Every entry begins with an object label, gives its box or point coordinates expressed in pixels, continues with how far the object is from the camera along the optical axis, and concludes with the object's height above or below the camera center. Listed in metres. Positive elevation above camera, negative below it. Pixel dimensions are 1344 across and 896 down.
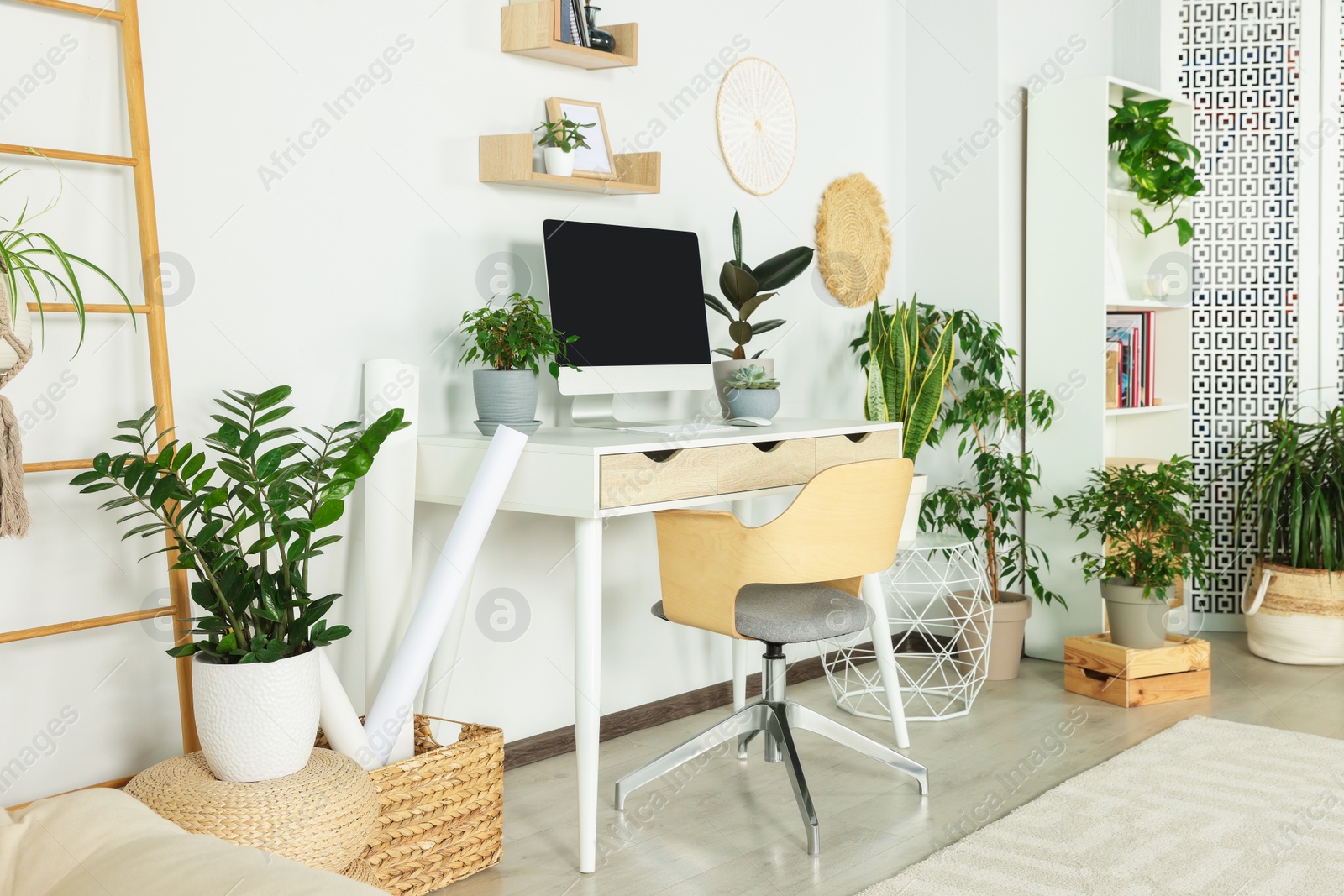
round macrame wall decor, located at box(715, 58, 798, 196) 3.56 +0.71
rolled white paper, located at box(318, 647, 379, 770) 2.18 -0.64
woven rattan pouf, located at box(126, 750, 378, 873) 1.83 -0.67
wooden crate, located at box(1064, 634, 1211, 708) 3.51 -0.97
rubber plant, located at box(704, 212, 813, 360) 3.29 +0.21
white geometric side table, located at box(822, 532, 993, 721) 3.54 -0.95
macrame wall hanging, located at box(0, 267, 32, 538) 1.78 -0.07
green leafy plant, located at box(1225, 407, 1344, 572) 3.96 -0.52
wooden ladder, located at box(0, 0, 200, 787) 2.14 +0.22
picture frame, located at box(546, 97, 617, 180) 2.96 +0.57
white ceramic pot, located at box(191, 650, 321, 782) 1.92 -0.55
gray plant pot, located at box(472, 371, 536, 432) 2.66 -0.06
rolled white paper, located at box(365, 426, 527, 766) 2.30 -0.44
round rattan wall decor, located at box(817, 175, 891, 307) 3.90 +0.38
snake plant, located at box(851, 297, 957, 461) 3.65 -0.05
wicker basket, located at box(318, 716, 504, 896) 2.20 -0.85
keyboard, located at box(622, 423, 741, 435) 2.76 -0.16
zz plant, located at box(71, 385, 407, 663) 1.96 -0.24
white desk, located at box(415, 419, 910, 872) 2.40 -0.25
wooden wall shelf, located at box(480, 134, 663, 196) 2.80 +0.47
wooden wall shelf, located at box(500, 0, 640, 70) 2.82 +0.79
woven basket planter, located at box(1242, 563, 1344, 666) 3.94 -0.91
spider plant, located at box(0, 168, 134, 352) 1.86 +0.21
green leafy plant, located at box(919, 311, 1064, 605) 3.81 -0.35
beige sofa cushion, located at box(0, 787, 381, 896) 1.29 -0.55
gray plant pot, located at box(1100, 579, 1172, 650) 3.61 -0.82
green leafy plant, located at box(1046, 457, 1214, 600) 3.63 -0.56
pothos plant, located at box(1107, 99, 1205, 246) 4.06 +0.66
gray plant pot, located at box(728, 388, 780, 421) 3.13 -0.11
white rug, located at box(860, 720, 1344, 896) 2.28 -1.03
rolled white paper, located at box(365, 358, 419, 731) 2.49 -0.31
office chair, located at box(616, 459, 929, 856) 2.52 -0.46
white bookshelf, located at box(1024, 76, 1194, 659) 3.94 +0.15
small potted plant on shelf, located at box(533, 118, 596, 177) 2.86 +0.53
